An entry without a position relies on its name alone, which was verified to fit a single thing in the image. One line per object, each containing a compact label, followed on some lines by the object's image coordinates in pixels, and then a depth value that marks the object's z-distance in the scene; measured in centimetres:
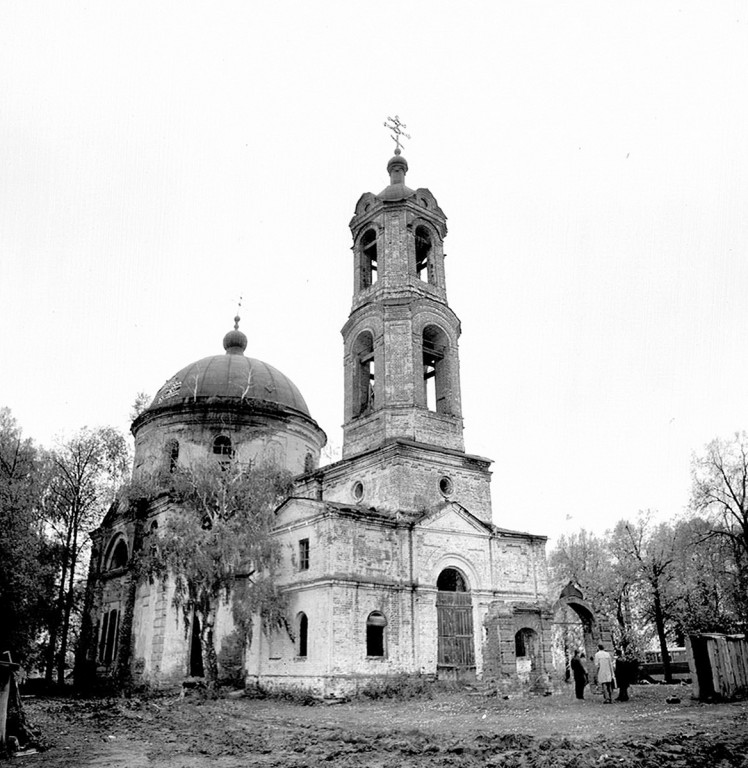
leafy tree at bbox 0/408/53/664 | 2370
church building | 2042
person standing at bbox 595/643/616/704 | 1641
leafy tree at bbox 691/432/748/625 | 2778
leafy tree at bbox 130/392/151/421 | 2959
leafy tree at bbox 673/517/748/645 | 2845
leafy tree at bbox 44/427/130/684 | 2895
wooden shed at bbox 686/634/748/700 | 1473
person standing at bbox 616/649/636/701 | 1723
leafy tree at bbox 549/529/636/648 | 3603
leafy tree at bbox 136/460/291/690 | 2038
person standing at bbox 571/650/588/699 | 1728
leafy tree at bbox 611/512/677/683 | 3303
